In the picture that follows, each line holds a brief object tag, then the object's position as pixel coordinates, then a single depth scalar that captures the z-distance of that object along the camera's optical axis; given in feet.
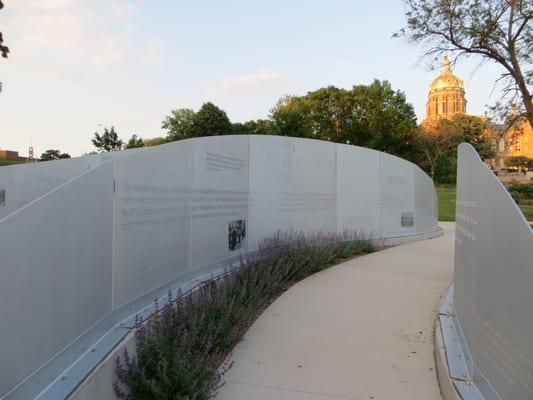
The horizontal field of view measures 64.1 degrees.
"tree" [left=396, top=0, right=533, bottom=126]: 49.52
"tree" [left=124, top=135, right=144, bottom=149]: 156.97
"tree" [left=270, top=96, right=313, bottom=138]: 110.11
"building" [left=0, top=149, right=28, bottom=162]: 129.68
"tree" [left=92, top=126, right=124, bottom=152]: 138.51
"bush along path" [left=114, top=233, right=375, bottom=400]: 9.48
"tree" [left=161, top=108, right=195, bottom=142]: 173.78
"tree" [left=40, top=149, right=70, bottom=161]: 135.64
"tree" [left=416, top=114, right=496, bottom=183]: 153.89
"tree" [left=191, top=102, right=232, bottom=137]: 121.39
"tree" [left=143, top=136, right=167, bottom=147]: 188.55
